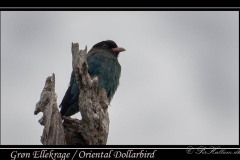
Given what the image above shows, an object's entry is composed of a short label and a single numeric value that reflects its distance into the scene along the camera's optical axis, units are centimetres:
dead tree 1489
